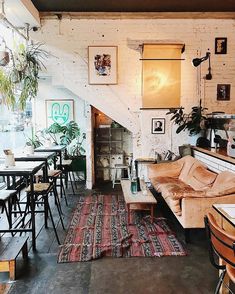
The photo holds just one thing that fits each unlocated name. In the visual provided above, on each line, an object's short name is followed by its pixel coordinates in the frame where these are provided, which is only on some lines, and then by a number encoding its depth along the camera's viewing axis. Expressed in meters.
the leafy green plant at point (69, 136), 5.11
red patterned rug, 2.49
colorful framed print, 4.47
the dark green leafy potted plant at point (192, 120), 4.32
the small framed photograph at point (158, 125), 4.65
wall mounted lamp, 4.15
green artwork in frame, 5.53
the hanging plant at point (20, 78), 3.11
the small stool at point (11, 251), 2.10
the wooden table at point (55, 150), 4.12
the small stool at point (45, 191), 2.73
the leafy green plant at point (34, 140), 5.05
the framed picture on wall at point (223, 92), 4.59
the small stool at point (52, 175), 3.45
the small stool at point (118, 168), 4.98
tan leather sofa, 2.61
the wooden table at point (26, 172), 2.48
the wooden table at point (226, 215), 1.55
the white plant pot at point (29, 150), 3.65
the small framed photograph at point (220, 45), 4.52
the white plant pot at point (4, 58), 2.86
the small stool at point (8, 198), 2.39
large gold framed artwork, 4.43
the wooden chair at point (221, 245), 1.34
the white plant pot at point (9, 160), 2.72
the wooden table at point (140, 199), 3.06
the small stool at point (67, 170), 4.66
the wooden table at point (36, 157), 3.34
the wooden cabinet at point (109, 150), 5.31
